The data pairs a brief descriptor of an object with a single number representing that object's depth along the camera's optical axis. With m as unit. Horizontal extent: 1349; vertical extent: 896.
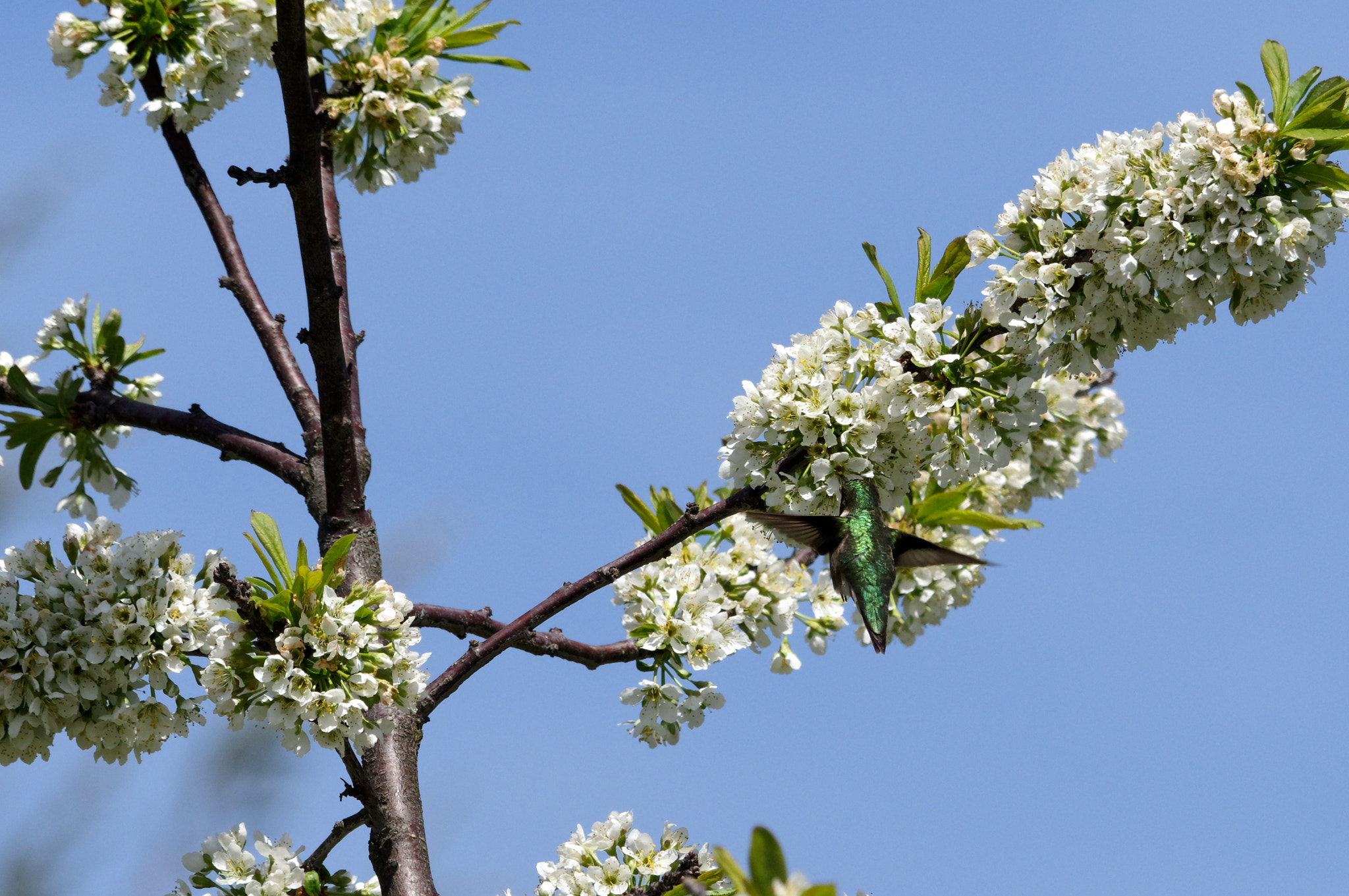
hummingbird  7.77
